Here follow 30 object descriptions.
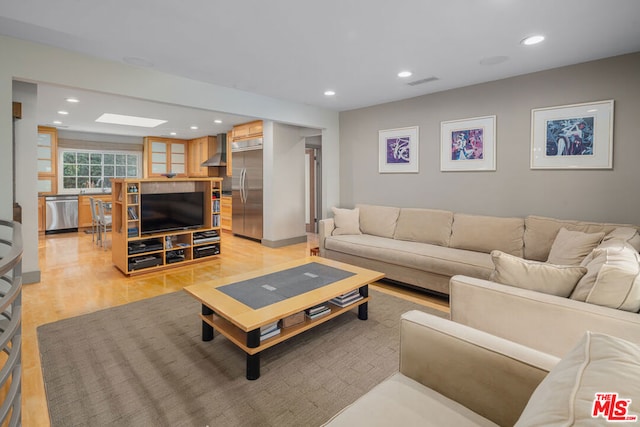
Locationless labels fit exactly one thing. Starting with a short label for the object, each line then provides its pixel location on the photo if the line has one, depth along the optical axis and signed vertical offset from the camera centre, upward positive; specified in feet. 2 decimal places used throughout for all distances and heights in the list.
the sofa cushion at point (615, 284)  5.14 -1.33
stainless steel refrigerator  20.70 +0.91
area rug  5.88 -3.72
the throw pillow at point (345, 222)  15.72 -0.98
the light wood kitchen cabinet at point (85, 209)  24.98 -0.60
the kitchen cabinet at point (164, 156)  28.73 +4.11
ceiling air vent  12.65 +4.82
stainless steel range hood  25.67 +3.74
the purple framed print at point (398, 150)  15.60 +2.56
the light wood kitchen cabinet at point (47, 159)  24.09 +3.17
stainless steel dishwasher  23.35 -0.89
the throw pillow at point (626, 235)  8.00 -0.87
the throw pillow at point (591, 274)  5.49 -1.24
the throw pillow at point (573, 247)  8.82 -1.26
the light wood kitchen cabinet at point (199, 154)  27.66 +4.25
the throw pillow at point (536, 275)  5.82 -1.35
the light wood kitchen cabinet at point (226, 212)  24.45 -0.82
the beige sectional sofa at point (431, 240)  10.86 -1.54
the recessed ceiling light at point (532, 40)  8.98 +4.54
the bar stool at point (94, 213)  20.71 -0.77
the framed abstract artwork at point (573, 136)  10.59 +2.25
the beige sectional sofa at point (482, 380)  2.33 -1.95
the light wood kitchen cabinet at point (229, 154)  24.76 +3.63
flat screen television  14.47 -0.47
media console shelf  14.01 -1.32
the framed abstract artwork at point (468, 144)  13.17 +2.43
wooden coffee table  6.82 -2.39
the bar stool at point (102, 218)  19.44 -1.05
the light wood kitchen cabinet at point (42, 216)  22.94 -1.05
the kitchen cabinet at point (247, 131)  20.52 +4.69
